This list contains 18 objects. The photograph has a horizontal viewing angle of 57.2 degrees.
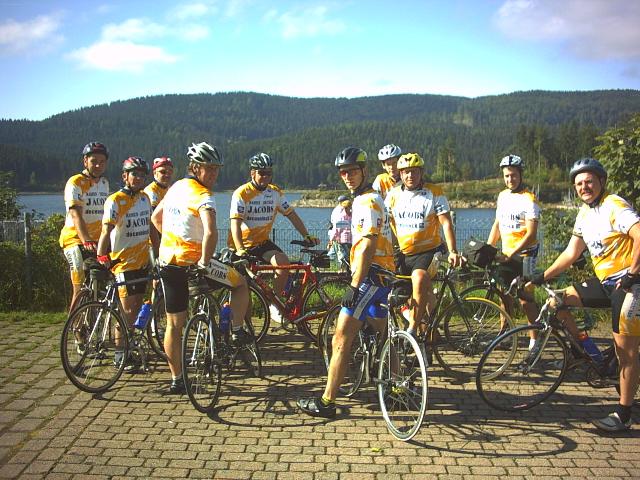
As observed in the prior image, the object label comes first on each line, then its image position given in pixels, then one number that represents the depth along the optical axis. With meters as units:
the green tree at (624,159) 9.16
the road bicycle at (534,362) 5.08
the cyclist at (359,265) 4.60
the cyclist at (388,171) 7.45
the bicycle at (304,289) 6.82
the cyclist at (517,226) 6.60
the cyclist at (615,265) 4.58
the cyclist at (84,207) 6.38
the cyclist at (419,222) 6.07
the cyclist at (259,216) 7.04
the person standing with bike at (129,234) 6.13
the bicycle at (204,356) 5.02
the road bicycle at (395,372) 4.65
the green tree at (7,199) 16.27
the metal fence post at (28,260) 9.12
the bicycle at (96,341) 5.45
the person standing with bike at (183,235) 5.19
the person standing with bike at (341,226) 8.52
